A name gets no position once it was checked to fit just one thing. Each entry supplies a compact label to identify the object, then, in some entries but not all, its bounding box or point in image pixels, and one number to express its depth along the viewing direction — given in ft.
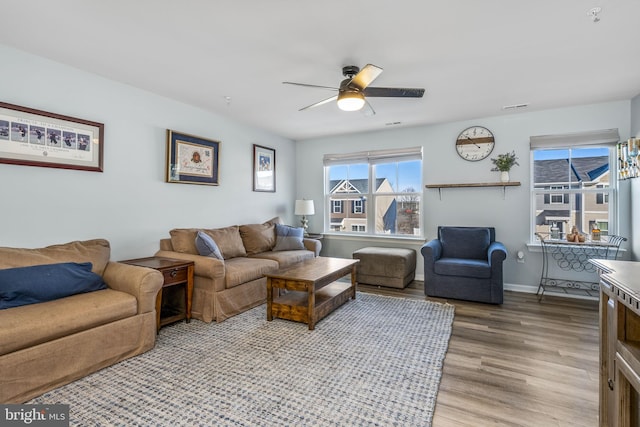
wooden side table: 9.36
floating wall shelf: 13.91
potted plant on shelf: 13.96
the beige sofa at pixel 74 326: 5.97
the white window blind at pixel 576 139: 12.46
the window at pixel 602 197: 12.87
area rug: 5.72
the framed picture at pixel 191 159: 12.23
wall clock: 14.57
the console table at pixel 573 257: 12.11
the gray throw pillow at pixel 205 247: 10.96
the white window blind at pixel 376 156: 16.42
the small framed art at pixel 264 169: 16.48
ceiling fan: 8.50
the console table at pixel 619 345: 3.71
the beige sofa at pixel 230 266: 10.25
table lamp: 17.88
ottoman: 14.28
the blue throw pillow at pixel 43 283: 6.84
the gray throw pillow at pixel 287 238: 15.33
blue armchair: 11.94
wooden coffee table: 9.64
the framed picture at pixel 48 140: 8.23
